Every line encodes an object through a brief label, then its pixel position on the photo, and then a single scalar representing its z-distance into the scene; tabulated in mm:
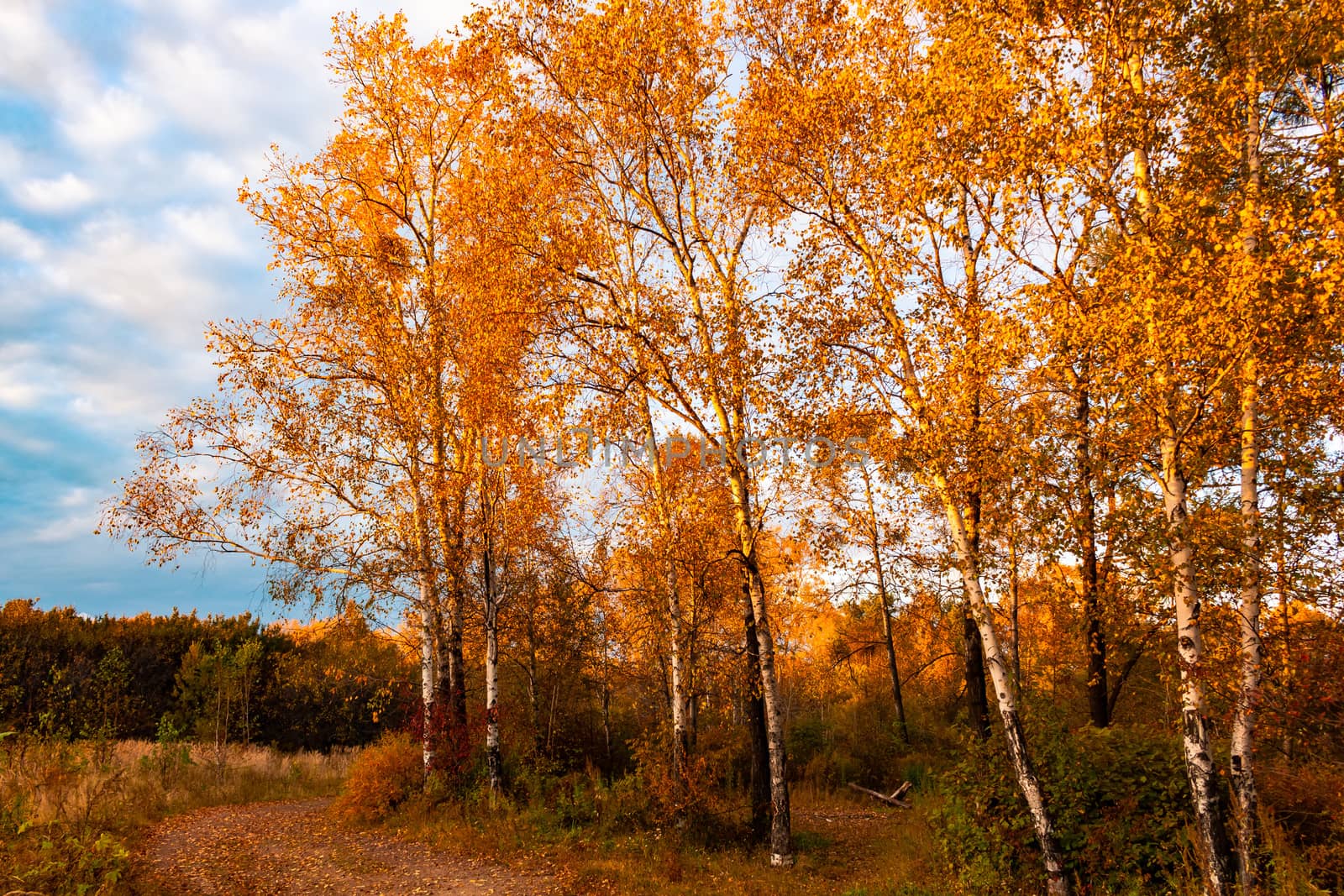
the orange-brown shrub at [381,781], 14086
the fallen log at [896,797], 18578
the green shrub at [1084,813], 8312
